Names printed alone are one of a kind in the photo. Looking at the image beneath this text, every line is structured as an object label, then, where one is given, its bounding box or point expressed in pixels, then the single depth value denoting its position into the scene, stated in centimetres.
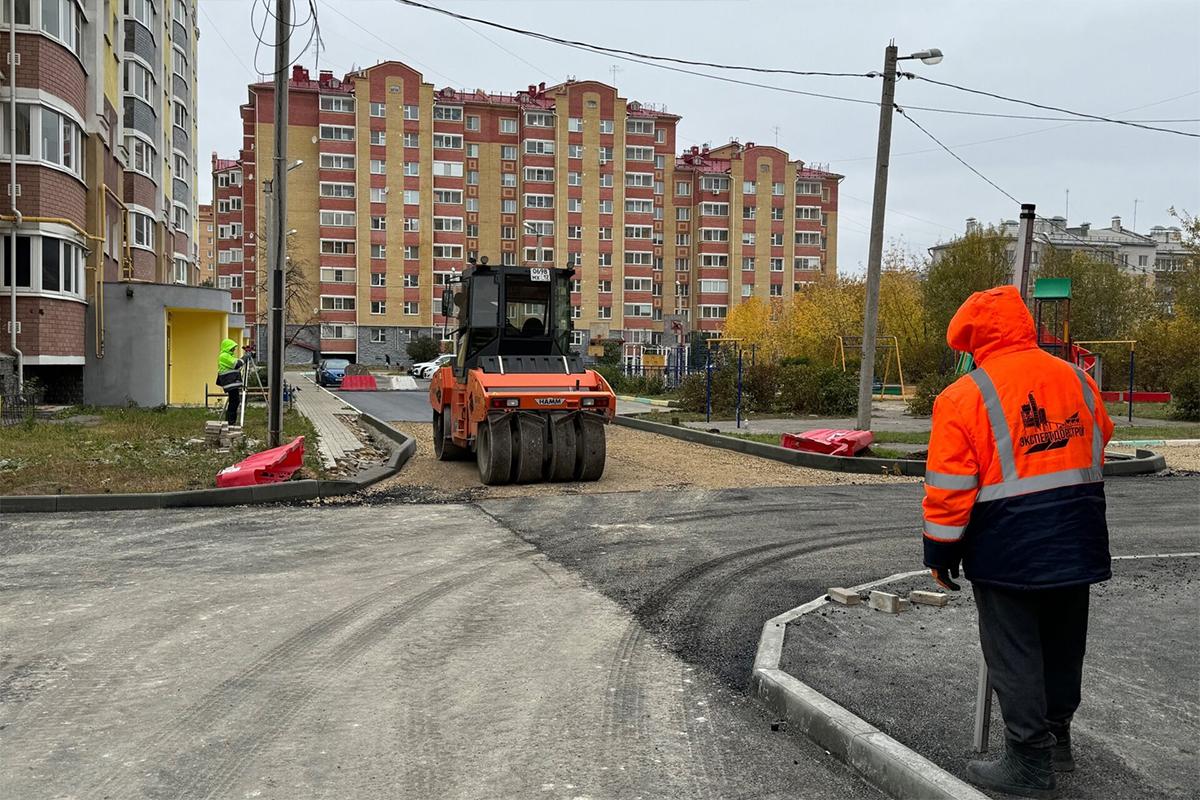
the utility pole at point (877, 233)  1673
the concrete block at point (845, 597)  618
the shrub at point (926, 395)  2628
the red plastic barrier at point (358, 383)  4712
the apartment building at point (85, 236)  2239
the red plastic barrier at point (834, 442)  1520
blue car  4969
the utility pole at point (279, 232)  1430
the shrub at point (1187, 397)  2402
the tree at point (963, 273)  4016
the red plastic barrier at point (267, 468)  1149
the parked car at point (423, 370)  5928
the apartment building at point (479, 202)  8169
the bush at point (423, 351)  7731
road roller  1255
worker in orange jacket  351
